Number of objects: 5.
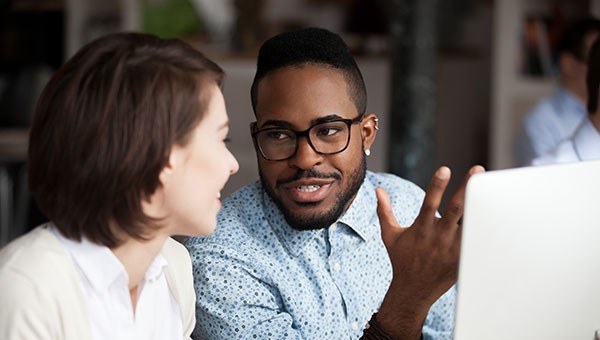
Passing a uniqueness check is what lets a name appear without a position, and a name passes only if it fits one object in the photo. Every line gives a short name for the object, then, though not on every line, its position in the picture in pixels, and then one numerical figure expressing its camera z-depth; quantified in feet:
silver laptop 6.10
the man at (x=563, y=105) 12.47
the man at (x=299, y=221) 6.90
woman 6.09
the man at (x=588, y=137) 8.64
